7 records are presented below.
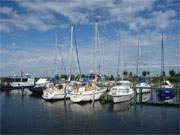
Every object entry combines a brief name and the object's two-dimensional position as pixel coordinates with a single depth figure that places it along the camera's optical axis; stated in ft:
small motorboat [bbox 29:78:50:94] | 102.67
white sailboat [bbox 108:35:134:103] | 72.49
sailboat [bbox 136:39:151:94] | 104.58
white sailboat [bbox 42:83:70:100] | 80.62
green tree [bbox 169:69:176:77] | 193.87
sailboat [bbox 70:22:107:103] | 73.47
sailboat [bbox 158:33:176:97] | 80.45
